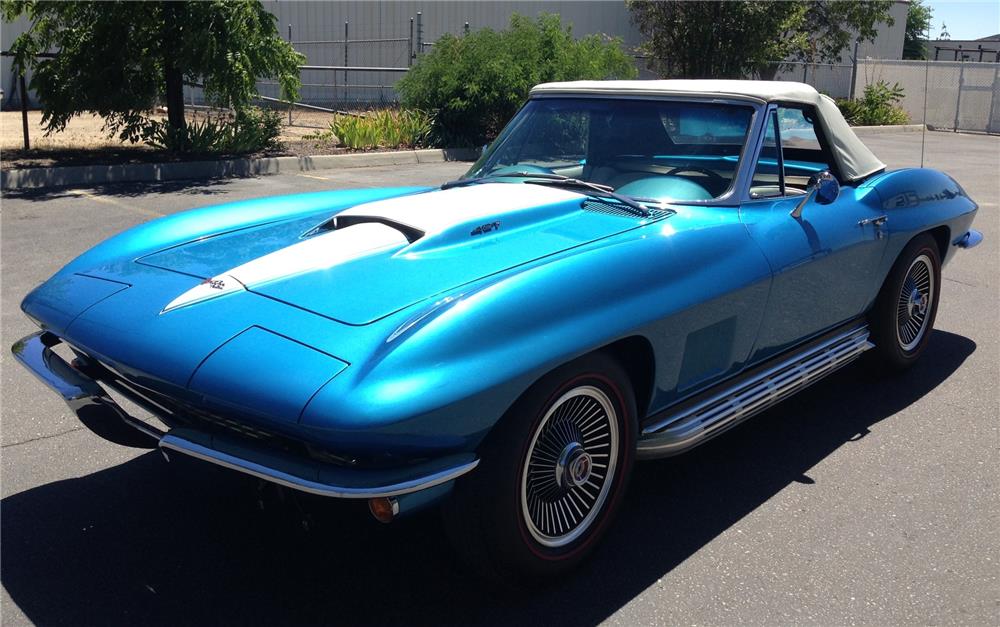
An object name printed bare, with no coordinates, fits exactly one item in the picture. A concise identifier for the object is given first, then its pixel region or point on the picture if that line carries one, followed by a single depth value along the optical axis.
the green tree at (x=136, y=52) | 11.40
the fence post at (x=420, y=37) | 18.30
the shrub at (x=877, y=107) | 22.39
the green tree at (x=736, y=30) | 19.84
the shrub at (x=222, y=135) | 12.23
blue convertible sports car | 2.38
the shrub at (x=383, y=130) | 13.73
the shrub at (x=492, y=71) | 14.30
